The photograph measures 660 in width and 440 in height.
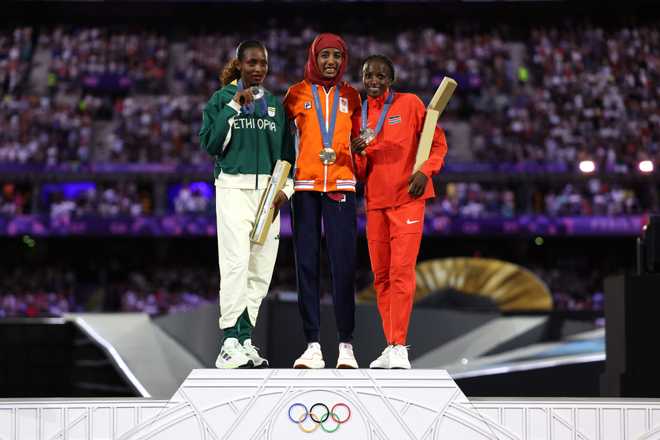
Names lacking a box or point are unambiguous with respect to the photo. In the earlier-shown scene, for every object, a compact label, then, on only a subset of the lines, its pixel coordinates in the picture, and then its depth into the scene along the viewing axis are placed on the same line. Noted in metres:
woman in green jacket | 10.89
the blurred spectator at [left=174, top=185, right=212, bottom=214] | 46.96
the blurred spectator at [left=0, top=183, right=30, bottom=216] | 47.50
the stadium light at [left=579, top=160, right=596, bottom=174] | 22.25
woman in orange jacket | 10.96
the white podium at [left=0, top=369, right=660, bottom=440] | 9.53
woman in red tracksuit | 10.93
